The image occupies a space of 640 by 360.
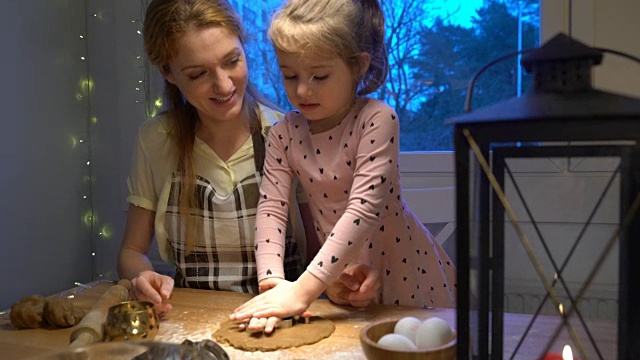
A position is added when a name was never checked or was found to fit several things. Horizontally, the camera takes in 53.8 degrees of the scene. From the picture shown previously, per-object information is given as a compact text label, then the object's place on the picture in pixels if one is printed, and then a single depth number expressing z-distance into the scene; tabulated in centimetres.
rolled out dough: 104
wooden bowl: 84
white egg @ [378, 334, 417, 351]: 85
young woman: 145
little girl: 116
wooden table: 101
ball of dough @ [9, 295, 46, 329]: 119
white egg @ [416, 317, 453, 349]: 88
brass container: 99
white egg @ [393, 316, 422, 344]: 91
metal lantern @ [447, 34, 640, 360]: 58
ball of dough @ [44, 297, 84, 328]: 119
